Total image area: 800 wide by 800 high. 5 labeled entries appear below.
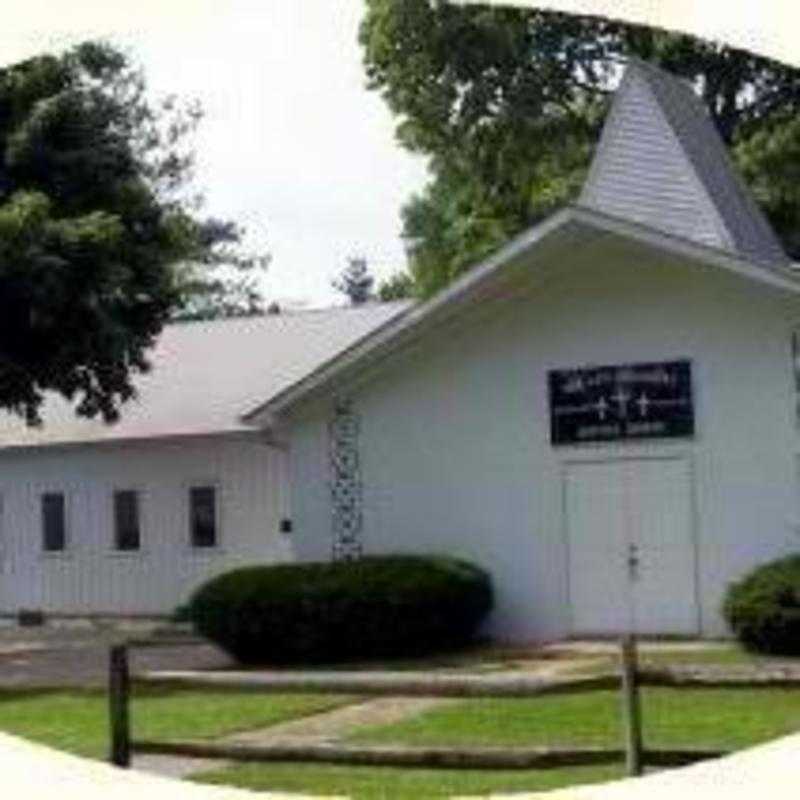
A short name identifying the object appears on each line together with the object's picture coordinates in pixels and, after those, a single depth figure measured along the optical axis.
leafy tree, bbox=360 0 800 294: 37.94
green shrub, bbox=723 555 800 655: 19.42
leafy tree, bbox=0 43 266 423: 23.89
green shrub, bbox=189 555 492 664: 21.41
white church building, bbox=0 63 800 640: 21.75
